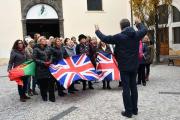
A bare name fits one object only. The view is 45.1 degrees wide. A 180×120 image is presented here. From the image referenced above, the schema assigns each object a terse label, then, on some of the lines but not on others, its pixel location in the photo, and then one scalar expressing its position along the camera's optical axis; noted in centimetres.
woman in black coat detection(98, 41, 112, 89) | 692
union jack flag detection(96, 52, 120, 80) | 676
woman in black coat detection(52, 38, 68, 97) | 607
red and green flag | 583
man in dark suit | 441
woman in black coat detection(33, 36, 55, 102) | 575
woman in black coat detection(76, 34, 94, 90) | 690
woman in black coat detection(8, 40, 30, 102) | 590
